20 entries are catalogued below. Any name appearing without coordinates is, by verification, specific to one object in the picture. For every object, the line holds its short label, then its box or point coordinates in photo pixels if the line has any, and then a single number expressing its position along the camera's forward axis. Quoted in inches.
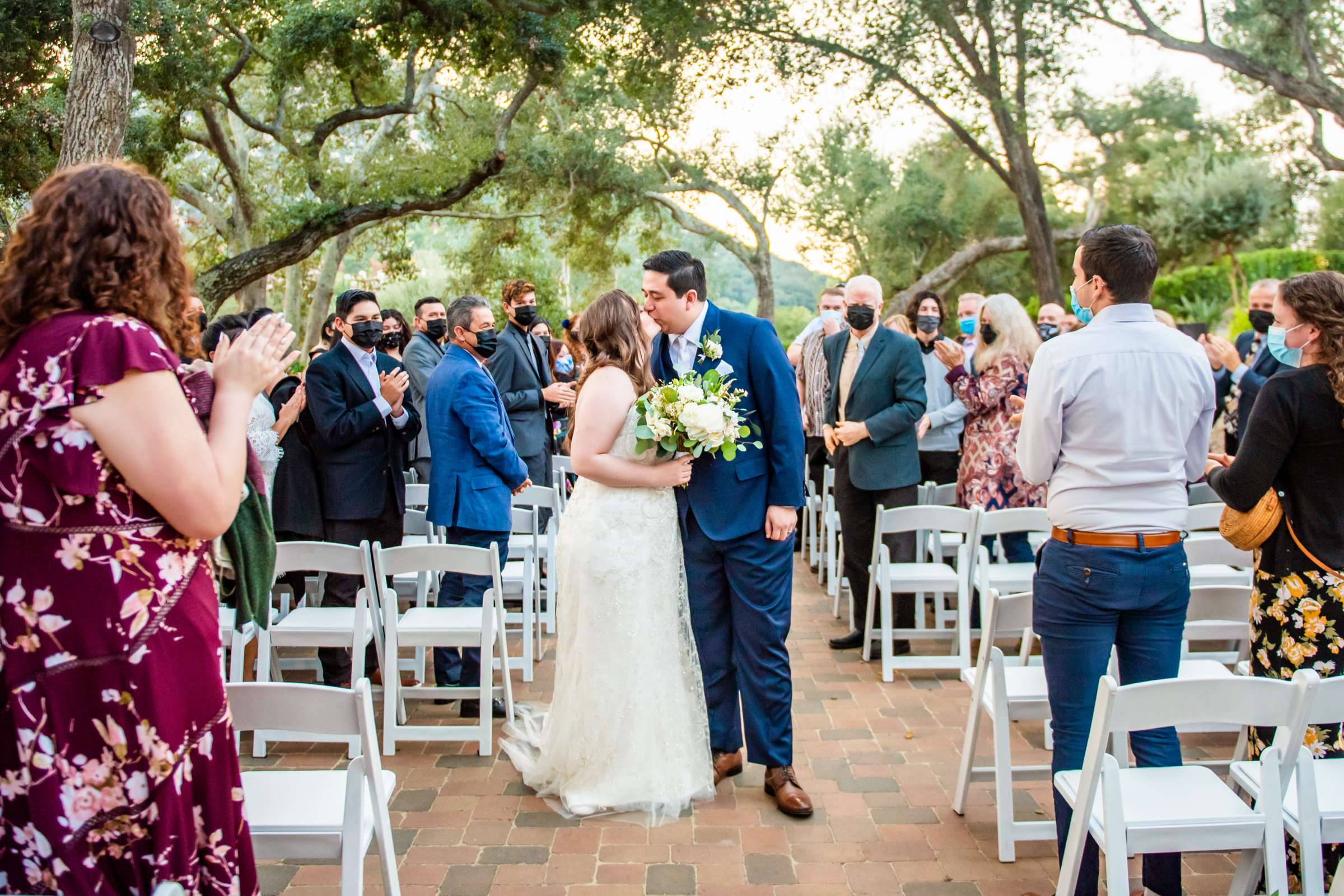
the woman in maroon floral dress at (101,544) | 76.2
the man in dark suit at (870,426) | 239.1
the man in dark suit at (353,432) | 209.9
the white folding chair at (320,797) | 101.0
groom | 159.9
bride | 159.0
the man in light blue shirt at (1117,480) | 122.1
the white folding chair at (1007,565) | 211.8
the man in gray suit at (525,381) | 279.6
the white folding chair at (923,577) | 223.3
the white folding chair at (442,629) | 184.4
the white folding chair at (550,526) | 252.2
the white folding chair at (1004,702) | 143.6
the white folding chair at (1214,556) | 183.0
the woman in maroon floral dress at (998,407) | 256.5
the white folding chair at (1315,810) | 102.5
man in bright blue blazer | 207.5
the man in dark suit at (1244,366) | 226.1
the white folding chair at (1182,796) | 99.6
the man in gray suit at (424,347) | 287.9
